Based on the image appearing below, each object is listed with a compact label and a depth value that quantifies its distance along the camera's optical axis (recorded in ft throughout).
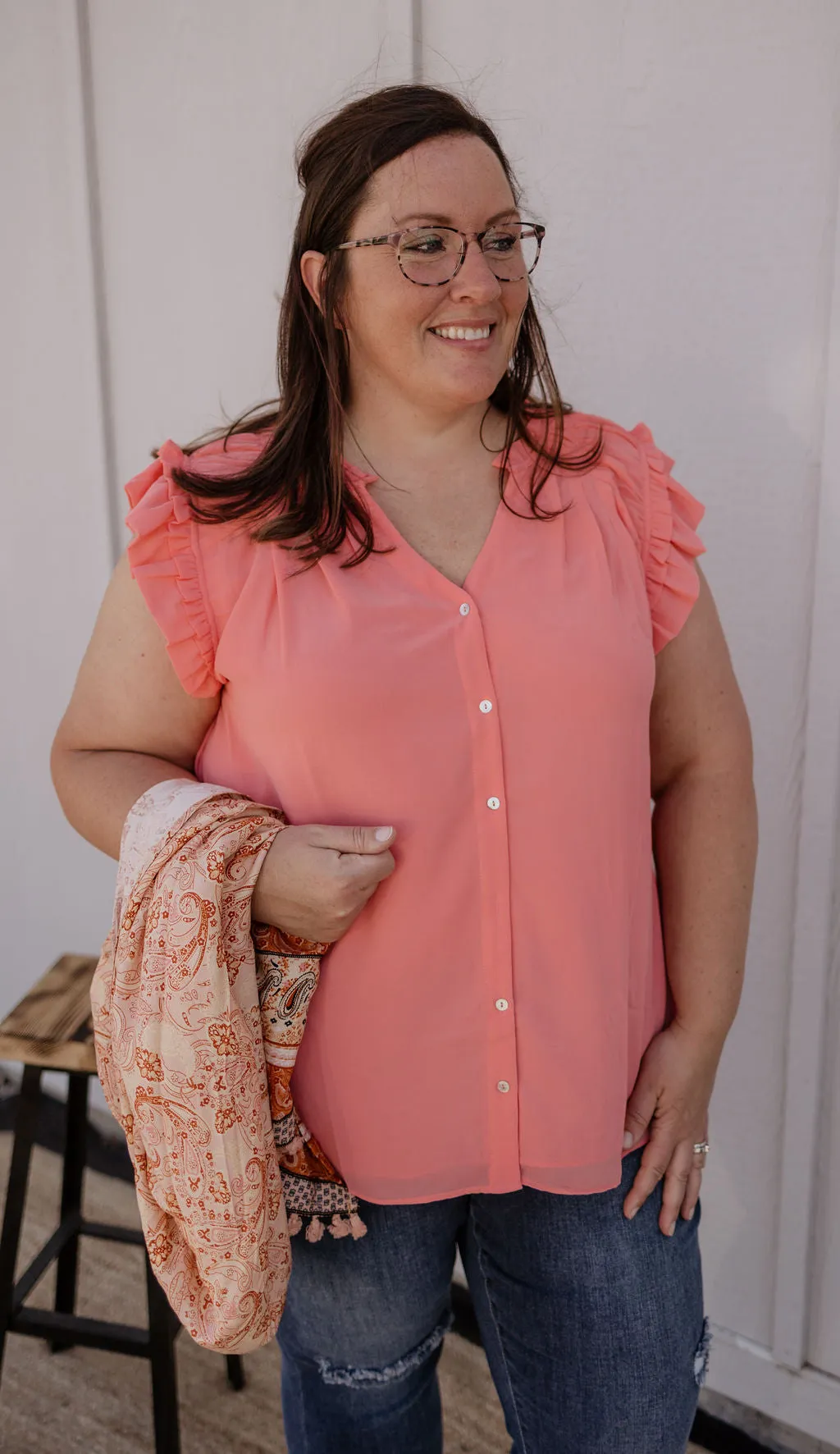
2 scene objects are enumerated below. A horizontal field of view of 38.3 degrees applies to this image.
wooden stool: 6.21
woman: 3.92
